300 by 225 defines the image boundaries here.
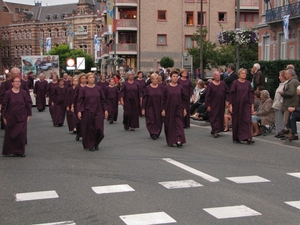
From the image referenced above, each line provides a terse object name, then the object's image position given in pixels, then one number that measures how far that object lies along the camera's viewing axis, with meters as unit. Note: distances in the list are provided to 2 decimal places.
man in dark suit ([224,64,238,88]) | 18.57
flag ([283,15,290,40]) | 31.06
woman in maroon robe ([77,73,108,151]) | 13.84
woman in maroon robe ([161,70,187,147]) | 14.30
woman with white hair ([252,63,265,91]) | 19.17
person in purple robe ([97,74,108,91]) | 25.22
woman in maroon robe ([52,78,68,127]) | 21.11
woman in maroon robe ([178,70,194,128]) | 19.23
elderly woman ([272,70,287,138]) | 15.68
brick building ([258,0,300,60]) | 33.09
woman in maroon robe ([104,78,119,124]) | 22.36
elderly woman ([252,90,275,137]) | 16.70
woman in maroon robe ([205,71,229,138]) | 17.01
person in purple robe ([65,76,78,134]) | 18.36
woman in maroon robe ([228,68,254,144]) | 14.96
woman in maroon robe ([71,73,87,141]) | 14.32
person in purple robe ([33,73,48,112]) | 29.64
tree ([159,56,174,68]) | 52.38
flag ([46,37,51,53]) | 87.94
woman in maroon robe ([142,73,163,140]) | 16.69
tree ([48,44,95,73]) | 90.01
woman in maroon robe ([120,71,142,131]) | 19.19
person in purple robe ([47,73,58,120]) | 21.72
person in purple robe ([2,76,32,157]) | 12.80
